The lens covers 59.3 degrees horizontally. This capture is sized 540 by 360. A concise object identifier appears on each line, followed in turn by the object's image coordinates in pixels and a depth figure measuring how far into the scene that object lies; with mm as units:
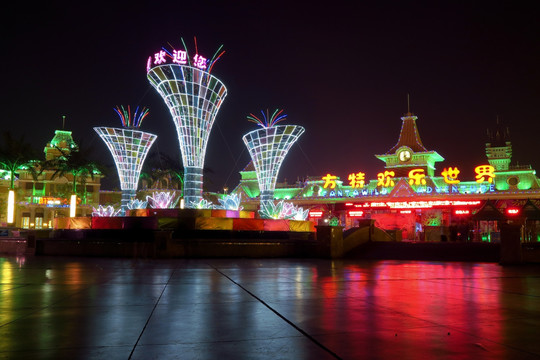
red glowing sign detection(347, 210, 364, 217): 47812
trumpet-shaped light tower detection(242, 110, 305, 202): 32738
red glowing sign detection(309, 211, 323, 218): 51825
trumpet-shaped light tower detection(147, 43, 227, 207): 26266
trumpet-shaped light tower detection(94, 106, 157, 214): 34594
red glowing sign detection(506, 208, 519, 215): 34188
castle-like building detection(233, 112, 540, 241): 43469
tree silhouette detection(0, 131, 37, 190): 47297
